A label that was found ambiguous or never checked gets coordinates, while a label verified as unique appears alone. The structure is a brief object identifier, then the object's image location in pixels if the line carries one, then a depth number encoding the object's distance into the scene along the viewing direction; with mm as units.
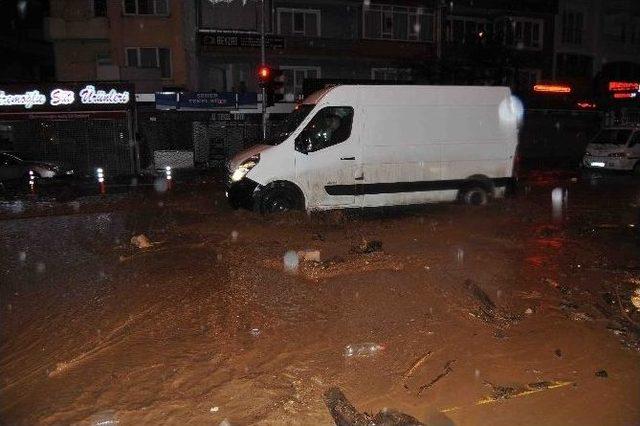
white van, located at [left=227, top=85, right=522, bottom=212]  9562
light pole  17516
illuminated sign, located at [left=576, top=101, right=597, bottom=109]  31594
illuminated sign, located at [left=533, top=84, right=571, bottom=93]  30375
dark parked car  16828
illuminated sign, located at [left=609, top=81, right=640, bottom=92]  28125
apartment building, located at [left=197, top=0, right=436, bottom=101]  26406
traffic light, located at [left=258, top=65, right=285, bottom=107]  17078
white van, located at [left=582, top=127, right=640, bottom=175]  18938
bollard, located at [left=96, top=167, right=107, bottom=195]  14977
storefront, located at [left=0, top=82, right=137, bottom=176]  20562
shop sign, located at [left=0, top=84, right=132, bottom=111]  20531
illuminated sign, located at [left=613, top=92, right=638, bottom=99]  28259
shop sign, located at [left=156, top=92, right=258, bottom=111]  22822
